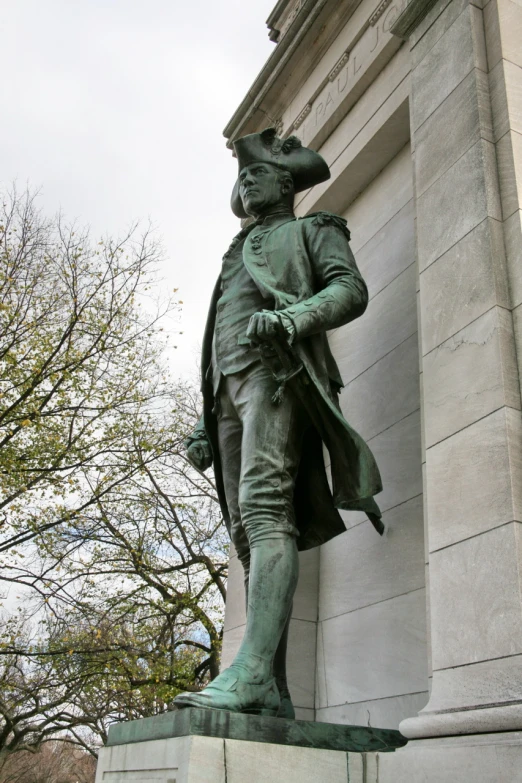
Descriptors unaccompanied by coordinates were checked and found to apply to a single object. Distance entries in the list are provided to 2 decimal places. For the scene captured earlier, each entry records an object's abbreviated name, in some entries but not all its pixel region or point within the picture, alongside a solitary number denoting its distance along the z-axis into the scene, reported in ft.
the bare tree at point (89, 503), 46.98
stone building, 9.93
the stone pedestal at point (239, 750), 9.41
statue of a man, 11.65
